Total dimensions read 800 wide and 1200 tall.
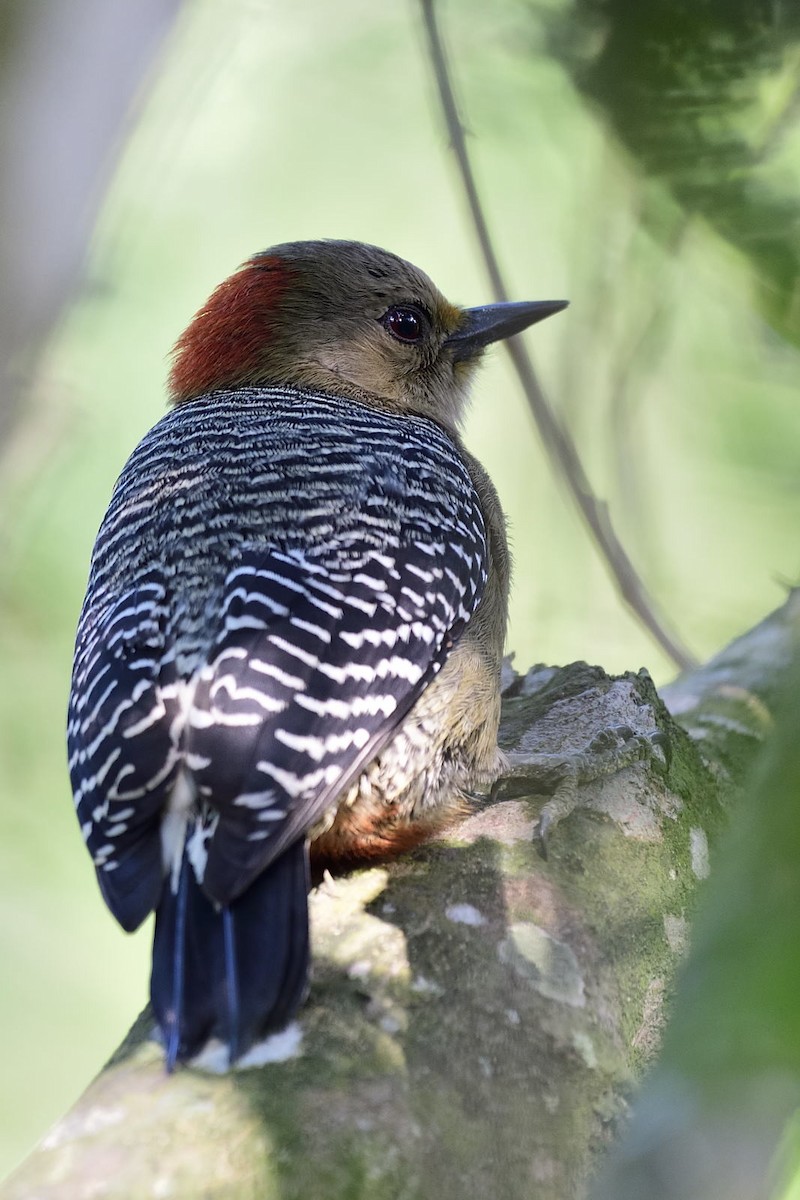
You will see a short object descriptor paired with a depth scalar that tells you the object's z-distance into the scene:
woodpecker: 4.57
